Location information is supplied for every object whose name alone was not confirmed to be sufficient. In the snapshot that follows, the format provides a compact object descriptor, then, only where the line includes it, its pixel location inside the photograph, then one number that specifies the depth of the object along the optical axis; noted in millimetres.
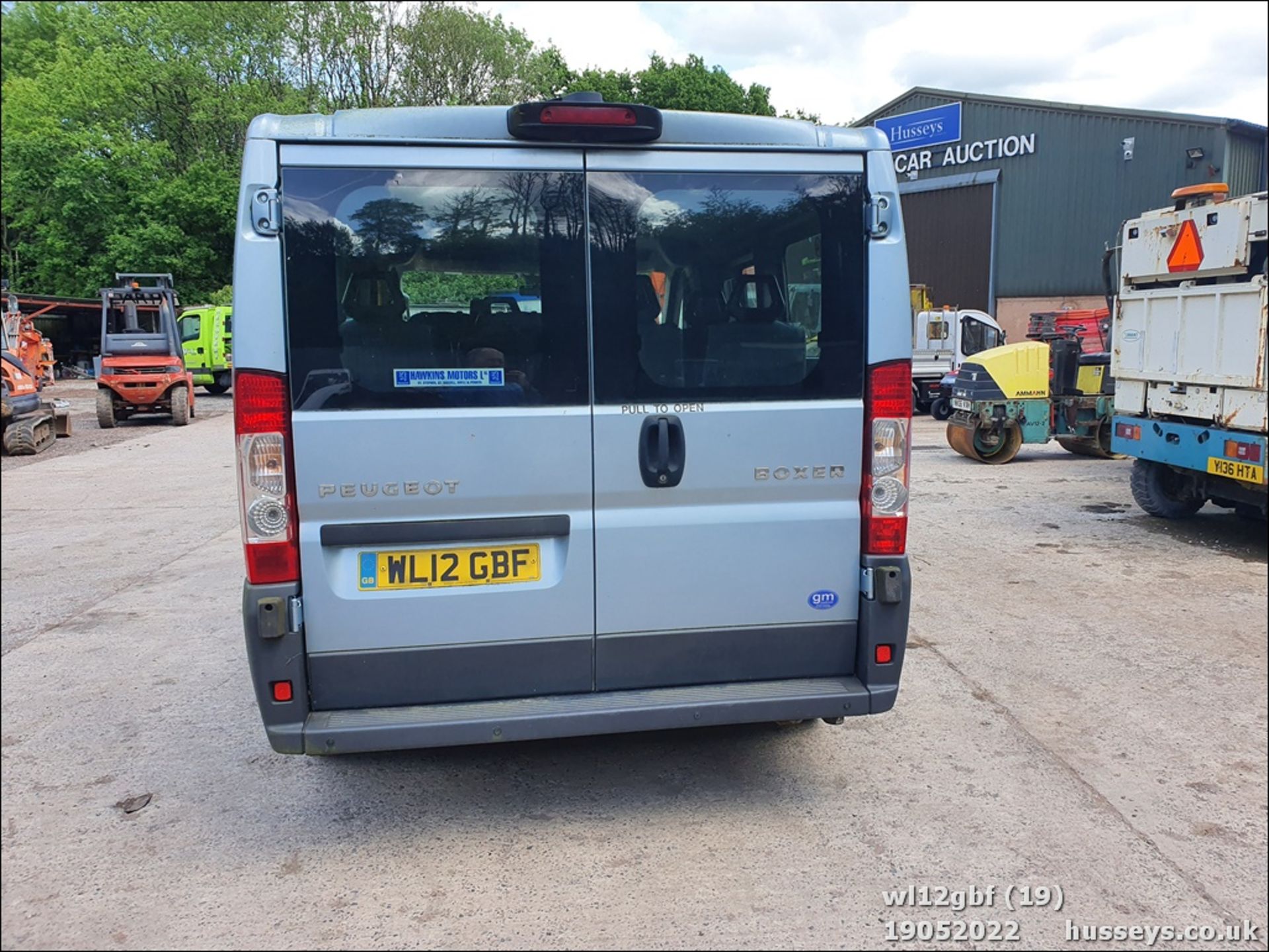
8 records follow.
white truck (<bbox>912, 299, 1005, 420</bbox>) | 19594
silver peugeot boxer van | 3070
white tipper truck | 7219
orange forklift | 18219
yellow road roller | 12711
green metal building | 22859
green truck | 26672
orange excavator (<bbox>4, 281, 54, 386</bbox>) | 18969
